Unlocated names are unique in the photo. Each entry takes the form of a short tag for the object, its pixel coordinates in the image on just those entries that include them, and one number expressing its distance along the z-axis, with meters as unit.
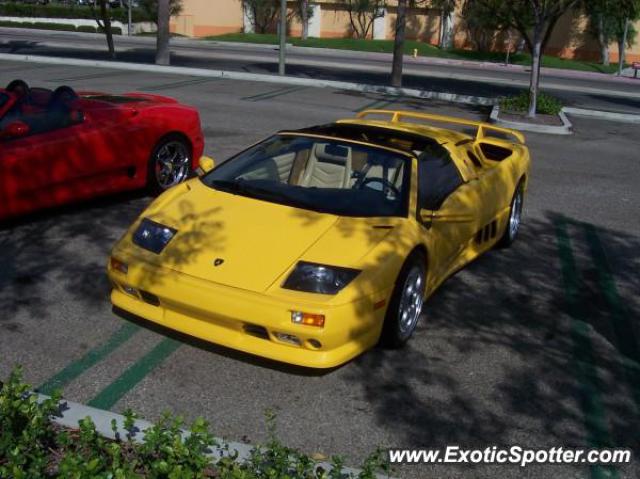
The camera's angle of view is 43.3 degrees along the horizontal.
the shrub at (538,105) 17.48
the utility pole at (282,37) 22.08
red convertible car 7.04
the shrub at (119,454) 3.37
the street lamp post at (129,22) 46.46
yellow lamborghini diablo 4.61
